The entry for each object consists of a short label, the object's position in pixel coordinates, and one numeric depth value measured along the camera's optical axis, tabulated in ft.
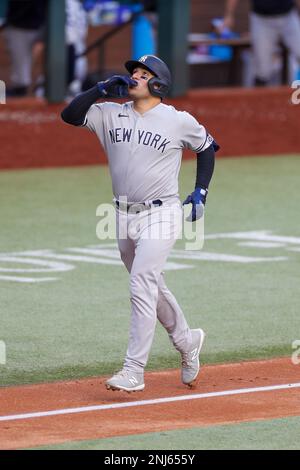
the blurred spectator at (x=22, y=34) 59.47
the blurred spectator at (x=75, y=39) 60.54
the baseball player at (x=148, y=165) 24.86
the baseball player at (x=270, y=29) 61.57
